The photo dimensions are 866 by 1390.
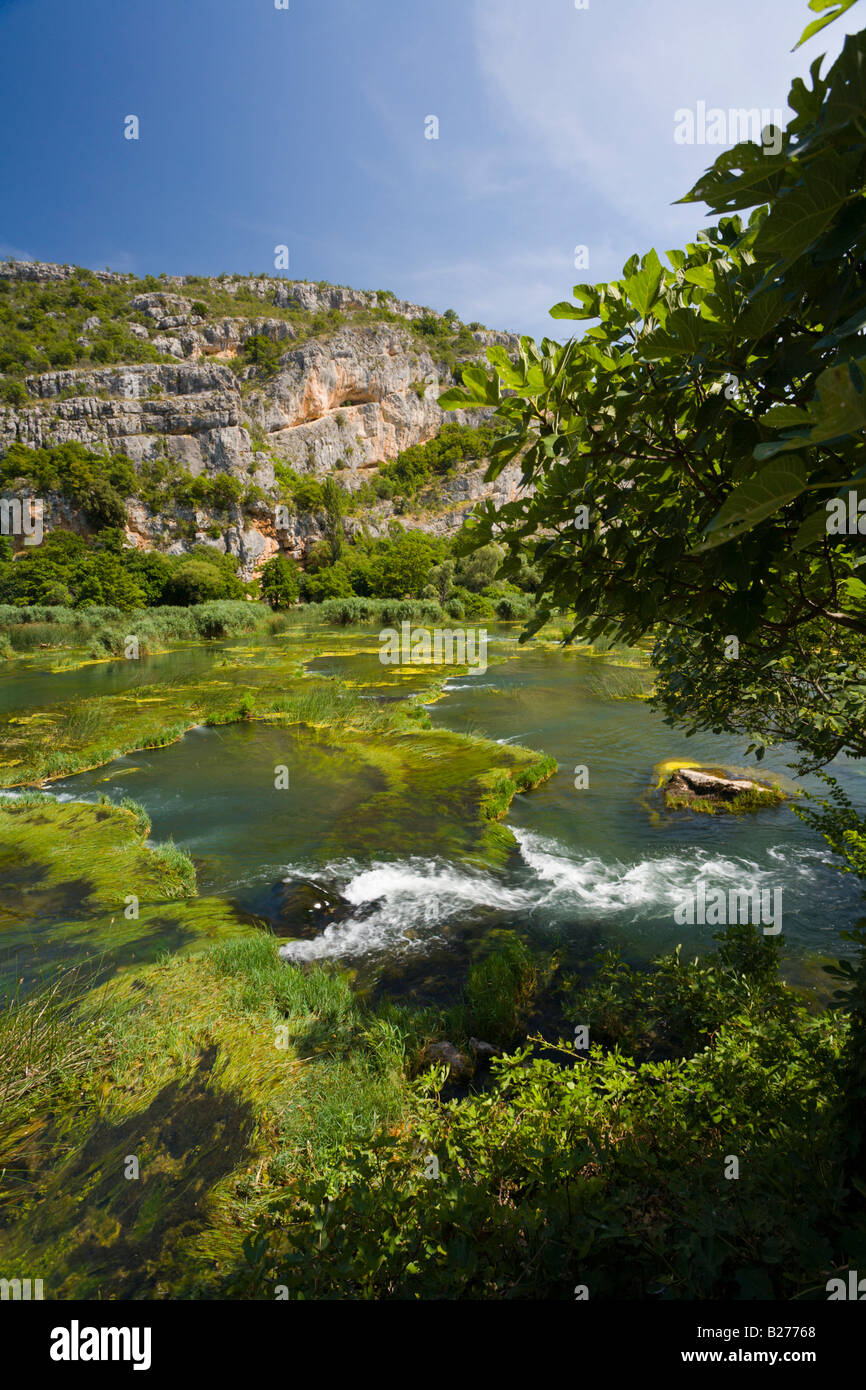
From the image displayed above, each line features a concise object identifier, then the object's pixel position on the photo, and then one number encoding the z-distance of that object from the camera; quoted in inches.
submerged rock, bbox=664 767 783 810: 436.5
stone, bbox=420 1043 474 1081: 187.2
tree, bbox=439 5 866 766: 37.9
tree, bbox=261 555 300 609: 2915.8
